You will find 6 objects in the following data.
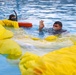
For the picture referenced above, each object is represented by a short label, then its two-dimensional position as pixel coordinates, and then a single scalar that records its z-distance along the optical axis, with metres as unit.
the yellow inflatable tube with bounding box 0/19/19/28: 9.64
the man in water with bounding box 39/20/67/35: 8.52
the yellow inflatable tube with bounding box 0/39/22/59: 5.93
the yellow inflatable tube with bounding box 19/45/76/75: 3.67
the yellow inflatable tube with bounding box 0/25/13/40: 7.12
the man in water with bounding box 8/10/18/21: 10.29
